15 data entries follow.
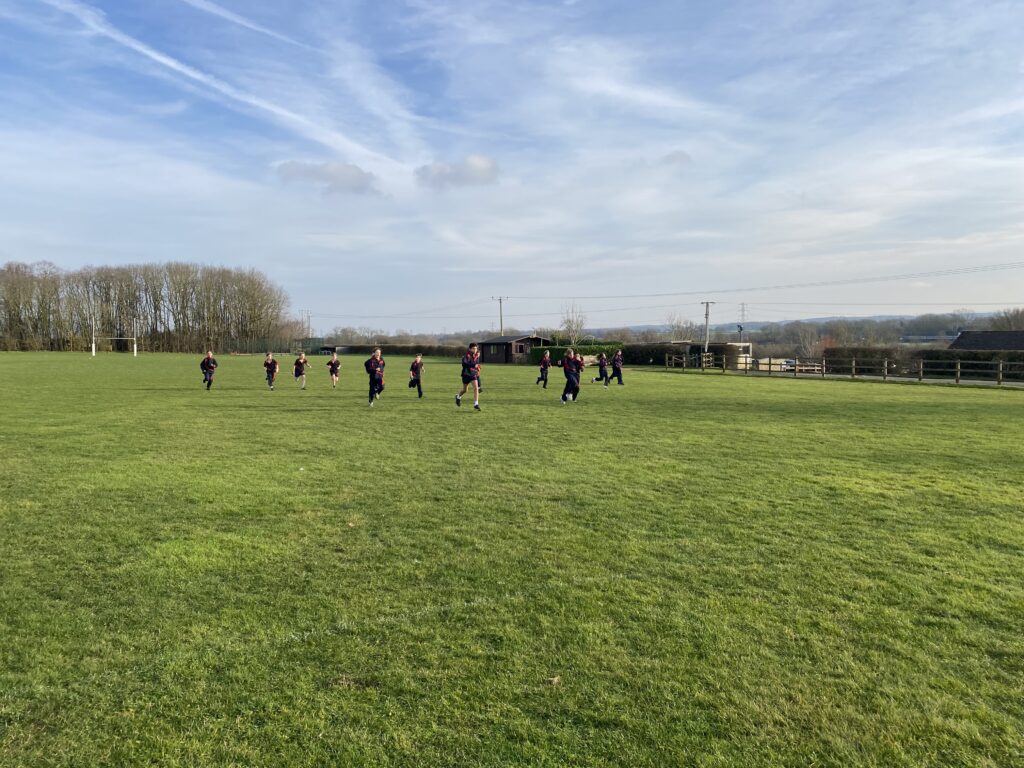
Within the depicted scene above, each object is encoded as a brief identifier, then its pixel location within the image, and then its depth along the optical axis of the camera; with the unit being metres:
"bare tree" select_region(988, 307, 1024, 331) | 68.00
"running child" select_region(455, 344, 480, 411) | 17.42
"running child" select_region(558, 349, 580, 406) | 19.03
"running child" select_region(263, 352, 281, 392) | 23.45
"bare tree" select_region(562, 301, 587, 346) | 99.88
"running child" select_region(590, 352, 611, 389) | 26.22
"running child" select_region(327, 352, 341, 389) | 23.90
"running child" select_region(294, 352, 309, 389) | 23.97
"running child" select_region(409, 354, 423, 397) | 20.47
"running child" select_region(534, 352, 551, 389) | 25.30
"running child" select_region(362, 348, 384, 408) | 17.91
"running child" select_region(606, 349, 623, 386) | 26.50
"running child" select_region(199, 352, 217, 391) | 23.00
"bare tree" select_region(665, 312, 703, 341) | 122.94
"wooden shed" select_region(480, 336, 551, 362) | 68.94
